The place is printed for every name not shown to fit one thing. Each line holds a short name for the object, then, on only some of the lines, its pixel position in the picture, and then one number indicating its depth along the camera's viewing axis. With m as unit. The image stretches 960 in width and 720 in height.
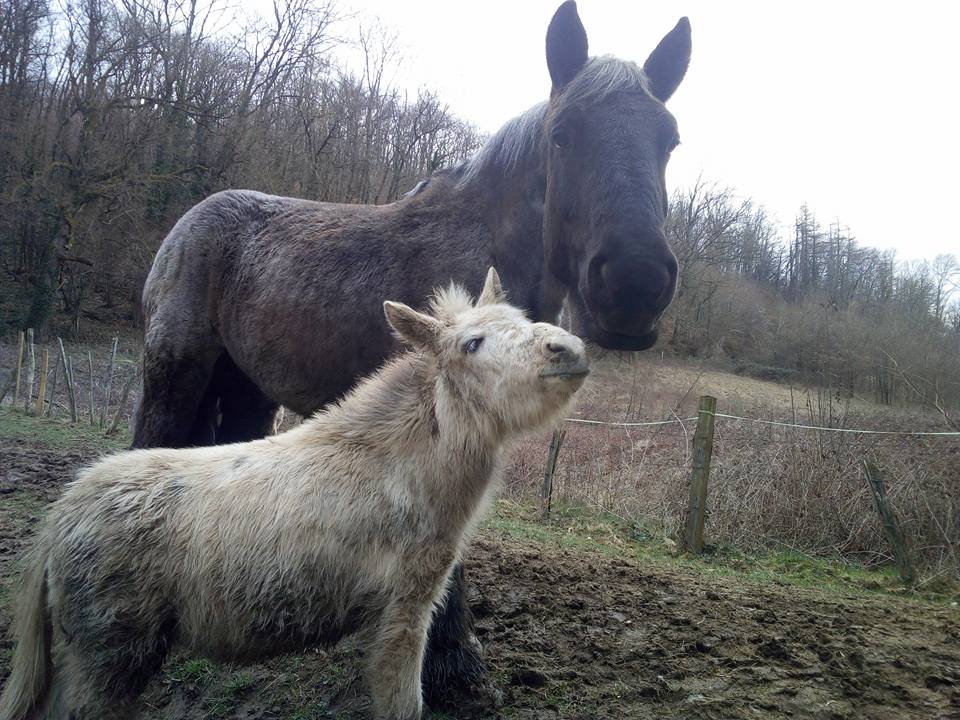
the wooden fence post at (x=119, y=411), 14.50
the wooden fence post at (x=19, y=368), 17.15
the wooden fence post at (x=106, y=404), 15.65
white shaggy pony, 2.78
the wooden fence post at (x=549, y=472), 10.06
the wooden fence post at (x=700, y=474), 8.23
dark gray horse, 3.21
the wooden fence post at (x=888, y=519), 7.32
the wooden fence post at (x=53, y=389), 16.13
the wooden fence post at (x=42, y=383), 16.12
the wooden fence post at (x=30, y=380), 16.45
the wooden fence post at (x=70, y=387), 15.88
